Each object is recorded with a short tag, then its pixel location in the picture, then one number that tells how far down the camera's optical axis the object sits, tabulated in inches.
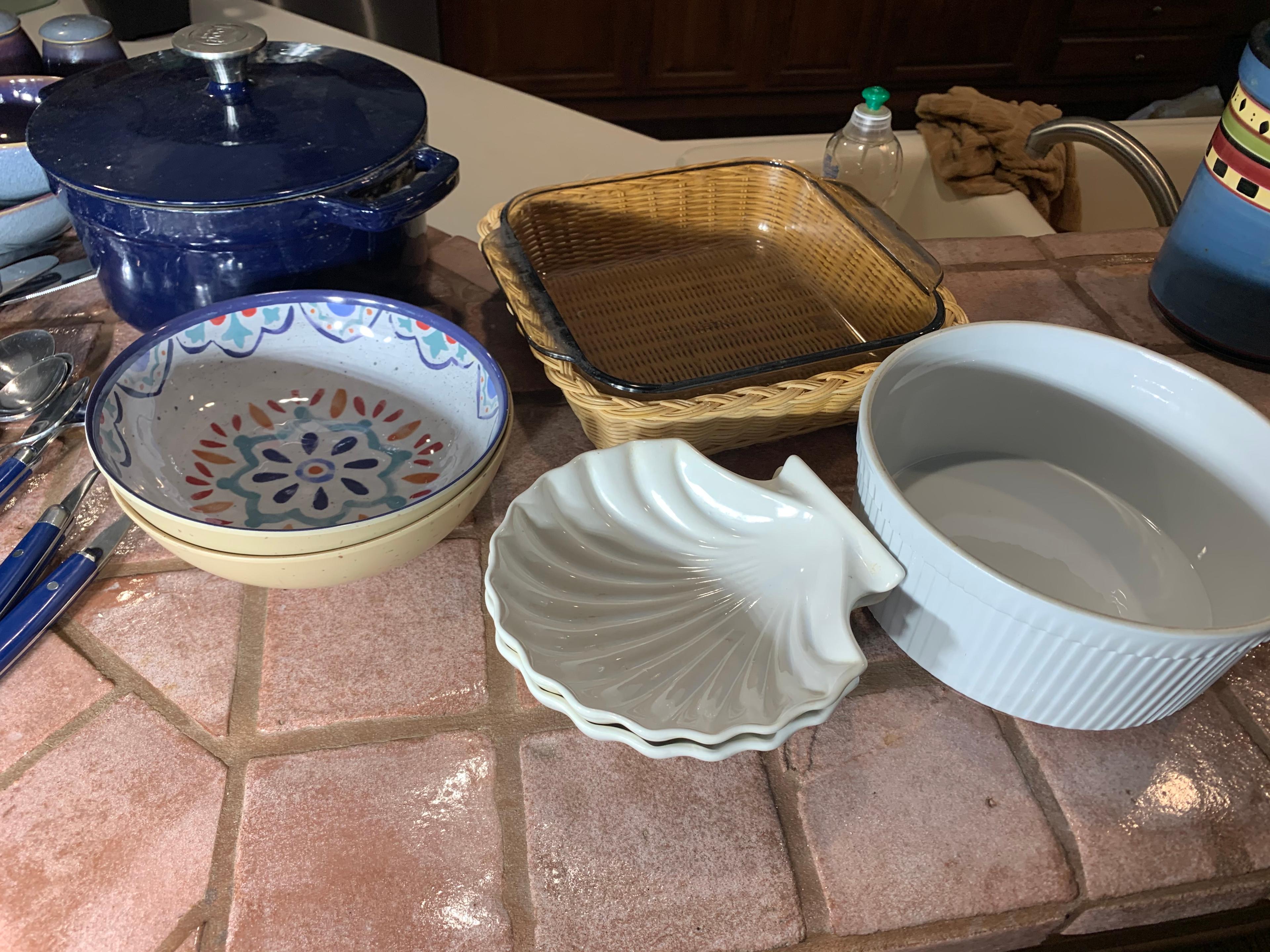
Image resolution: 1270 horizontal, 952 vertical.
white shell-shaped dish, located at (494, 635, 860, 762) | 15.5
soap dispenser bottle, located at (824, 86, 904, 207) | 34.6
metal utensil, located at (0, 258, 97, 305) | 28.1
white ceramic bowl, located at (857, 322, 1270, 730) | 15.8
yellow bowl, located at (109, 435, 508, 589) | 18.2
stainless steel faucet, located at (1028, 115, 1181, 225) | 31.5
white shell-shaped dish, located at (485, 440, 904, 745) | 16.4
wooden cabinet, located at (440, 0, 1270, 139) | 82.6
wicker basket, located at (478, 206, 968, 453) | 20.9
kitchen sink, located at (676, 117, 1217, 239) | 49.9
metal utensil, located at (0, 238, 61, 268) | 28.9
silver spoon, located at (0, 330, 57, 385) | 25.2
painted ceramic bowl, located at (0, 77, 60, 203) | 27.8
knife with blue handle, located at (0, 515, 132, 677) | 18.7
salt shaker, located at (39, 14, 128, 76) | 31.4
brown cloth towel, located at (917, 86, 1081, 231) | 51.9
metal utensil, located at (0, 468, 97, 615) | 19.5
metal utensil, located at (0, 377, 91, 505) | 22.1
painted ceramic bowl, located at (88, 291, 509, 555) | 21.3
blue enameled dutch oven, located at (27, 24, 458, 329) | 21.8
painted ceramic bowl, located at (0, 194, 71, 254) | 27.3
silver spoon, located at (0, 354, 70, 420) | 23.9
